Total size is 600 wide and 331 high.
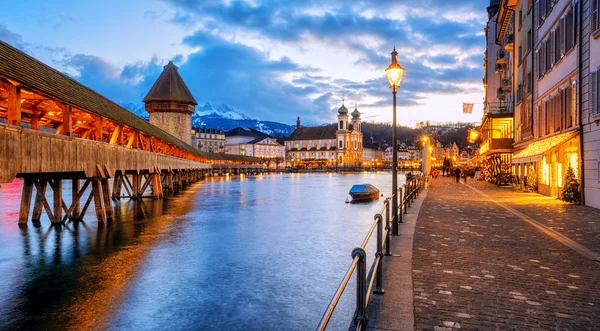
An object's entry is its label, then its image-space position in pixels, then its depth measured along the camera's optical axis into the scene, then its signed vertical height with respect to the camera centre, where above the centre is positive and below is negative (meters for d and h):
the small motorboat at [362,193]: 34.47 -1.98
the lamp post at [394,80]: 11.93 +2.32
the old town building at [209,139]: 160.35 +10.59
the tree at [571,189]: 20.47 -1.02
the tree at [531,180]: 29.26 -0.86
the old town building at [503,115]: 39.34 +4.64
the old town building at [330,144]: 171.00 +9.37
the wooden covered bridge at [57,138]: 12.21 +1.06
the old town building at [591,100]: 18.00 +2.80
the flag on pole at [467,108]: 53.07 +7.10
